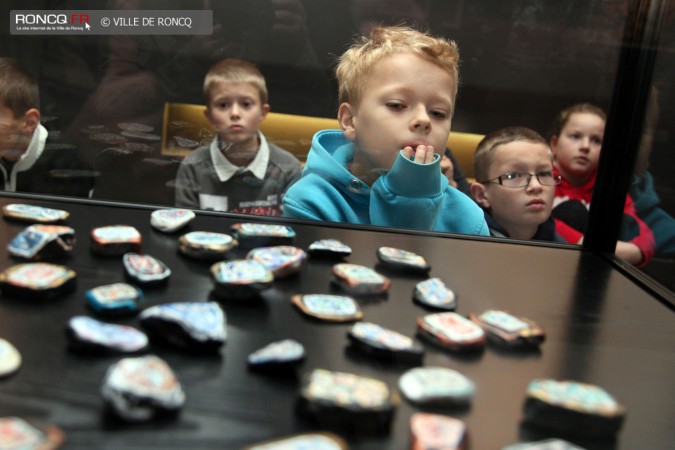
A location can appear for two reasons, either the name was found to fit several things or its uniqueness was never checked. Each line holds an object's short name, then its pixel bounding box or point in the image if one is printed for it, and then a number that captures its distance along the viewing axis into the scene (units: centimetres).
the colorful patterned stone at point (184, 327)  57
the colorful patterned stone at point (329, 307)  67
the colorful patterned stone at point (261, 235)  88
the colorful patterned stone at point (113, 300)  62
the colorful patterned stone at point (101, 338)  54
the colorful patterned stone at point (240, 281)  69
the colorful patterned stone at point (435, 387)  53
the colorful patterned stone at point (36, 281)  64
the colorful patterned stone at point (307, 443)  43
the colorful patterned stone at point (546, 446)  46
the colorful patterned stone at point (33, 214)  89
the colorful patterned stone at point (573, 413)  51
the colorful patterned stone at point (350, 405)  48
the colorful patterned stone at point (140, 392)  46
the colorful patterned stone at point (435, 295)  73
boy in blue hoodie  111
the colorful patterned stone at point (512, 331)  66
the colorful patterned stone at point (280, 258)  77
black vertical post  102
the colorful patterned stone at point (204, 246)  81
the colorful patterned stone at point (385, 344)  59
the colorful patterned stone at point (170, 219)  91
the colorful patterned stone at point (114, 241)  79
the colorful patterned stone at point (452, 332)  63
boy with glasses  122
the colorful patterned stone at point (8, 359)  51
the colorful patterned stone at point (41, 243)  75
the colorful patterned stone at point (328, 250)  86
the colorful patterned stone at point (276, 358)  55
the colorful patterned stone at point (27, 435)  41
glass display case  94
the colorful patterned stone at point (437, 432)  46
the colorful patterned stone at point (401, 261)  84
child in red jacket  117
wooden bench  125
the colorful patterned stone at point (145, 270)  70
